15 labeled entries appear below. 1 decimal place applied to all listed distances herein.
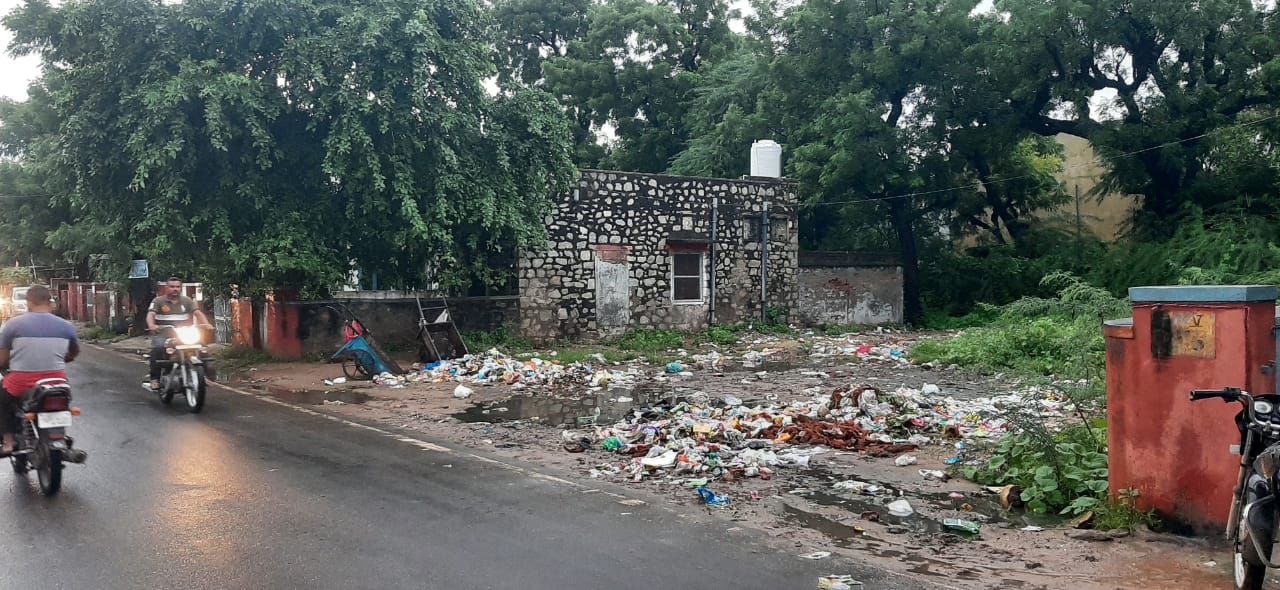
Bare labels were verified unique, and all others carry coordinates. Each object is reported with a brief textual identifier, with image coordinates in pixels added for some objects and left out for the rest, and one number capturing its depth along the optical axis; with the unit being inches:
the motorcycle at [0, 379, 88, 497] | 254.7
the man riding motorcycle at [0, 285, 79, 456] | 263.7
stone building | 780.6
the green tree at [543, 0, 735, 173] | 1314.0
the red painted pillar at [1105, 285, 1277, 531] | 209.6
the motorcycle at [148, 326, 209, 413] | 416.5
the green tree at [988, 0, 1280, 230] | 828.6
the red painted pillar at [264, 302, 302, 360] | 652.1
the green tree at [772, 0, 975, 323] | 930.7
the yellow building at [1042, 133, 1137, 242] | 1141.7
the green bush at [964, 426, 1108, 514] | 249.7
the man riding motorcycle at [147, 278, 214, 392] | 433.4
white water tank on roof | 917.2
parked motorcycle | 167.0
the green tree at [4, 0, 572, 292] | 539.2
